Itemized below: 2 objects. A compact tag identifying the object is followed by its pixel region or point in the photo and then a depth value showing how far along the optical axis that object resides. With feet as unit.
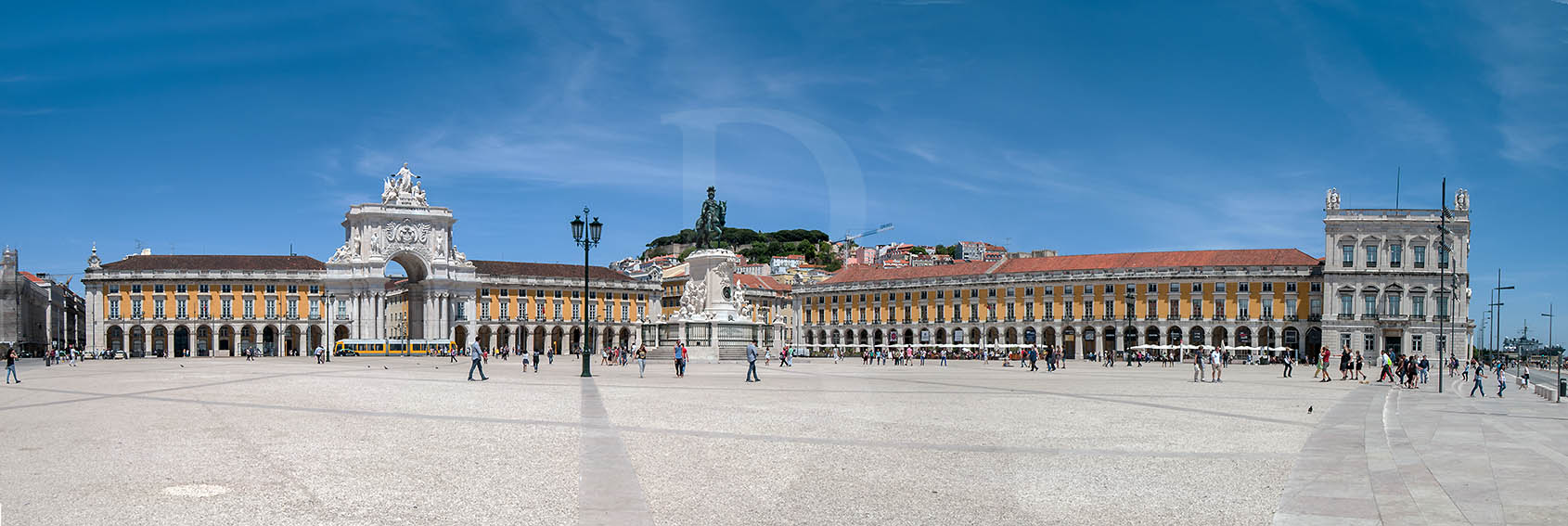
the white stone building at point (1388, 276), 256.73
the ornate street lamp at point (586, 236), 100.32
